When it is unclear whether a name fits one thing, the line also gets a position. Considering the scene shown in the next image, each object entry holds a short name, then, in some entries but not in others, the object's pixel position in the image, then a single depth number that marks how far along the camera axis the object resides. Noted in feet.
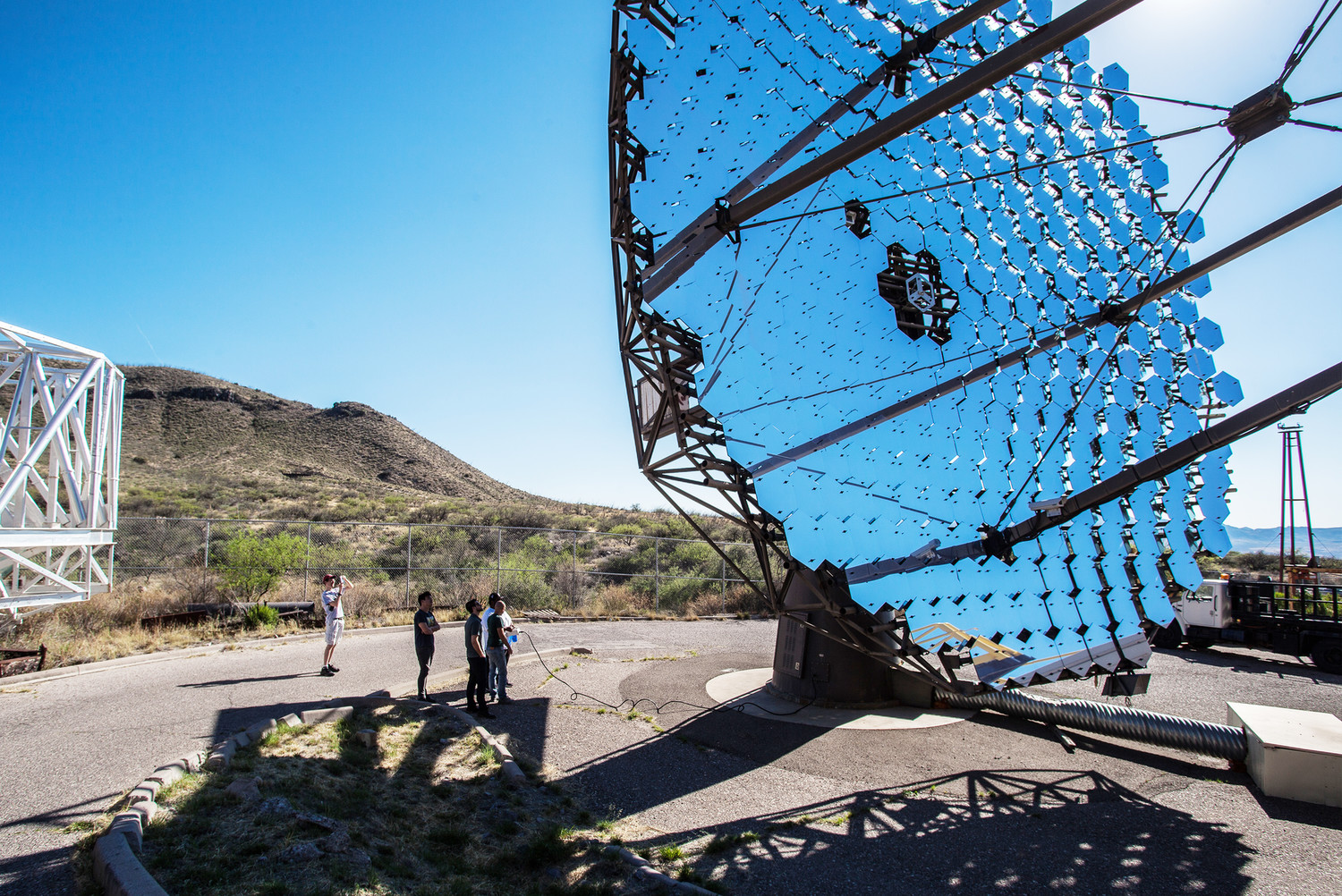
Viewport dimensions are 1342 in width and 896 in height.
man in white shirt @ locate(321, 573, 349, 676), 40.27
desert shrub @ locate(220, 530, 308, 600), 60.29
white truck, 49.75
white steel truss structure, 33.45
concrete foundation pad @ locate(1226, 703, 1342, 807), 22.94
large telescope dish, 22.67
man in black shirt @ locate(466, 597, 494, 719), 32.65
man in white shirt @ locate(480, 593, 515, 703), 35.04
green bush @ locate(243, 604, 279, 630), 55.36
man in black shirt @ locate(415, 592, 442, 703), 34.76
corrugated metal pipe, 26.07
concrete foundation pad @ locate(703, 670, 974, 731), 31.96
